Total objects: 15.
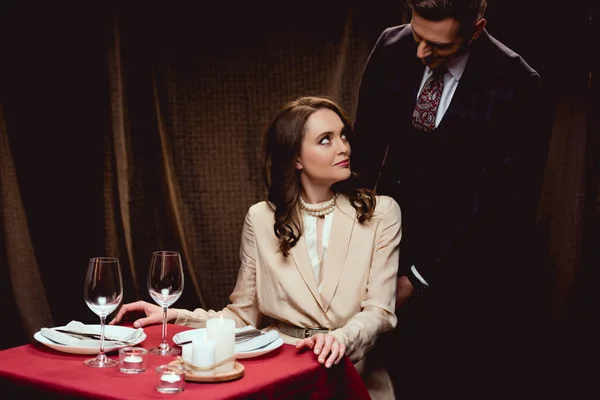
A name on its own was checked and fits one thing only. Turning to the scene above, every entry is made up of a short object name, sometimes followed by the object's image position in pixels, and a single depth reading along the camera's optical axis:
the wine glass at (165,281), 1.93
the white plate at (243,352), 1.80
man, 2.61
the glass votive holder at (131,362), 1.72
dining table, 1.58
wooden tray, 1.63
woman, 2.42
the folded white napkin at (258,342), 1.83
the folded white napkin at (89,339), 1.89
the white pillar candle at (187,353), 1.67
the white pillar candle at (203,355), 1.63
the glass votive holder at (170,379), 1.56
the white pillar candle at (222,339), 1.66
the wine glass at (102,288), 1.82
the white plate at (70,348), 1.84
